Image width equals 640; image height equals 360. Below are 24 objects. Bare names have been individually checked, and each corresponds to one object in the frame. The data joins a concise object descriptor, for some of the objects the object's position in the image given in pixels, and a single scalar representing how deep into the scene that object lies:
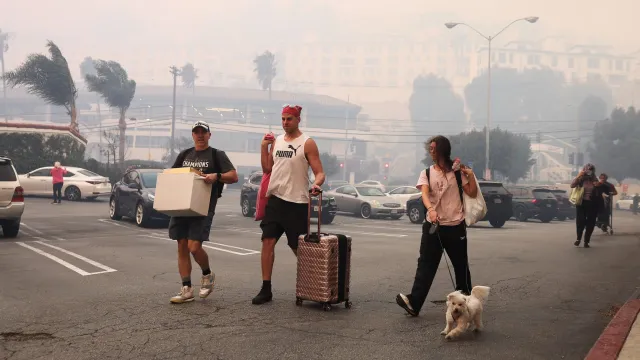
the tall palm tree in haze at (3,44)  161.50
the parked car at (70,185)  32.56
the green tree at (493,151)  81.19
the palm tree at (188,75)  170.26
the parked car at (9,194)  14.75
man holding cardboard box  7.48
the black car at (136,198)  19.02
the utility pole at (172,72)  86.06
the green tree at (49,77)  51.09
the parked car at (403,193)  29.88
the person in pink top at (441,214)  6.89
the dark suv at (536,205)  31.86
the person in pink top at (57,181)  29.12
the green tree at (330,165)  111.44
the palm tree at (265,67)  168.75
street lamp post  48.01
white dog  6.09
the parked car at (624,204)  62.44
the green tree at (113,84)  62.19
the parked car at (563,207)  33.03
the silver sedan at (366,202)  28.95
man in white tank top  7.41
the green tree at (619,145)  91.31
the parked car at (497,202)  25.41
